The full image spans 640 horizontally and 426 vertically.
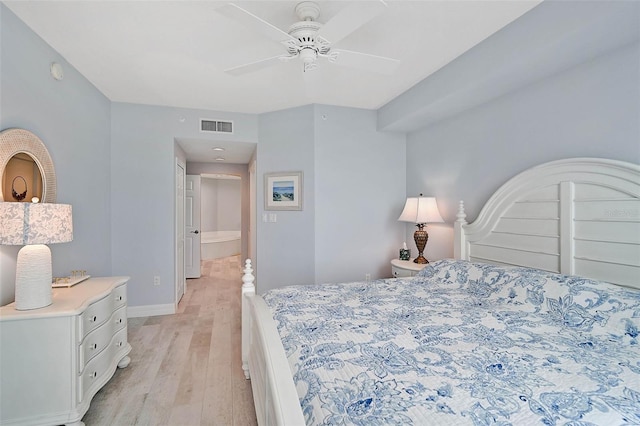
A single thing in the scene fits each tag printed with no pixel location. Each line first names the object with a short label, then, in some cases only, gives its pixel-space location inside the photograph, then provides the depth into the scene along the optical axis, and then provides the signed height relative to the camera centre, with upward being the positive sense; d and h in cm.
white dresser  164 -84
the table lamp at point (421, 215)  320 -5
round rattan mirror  186 +30
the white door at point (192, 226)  561 -27
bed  90 -55
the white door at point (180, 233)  402 -29
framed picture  375 +25
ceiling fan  150 +100
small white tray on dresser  215 -50
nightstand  307 -58
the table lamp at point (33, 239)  164 -15
